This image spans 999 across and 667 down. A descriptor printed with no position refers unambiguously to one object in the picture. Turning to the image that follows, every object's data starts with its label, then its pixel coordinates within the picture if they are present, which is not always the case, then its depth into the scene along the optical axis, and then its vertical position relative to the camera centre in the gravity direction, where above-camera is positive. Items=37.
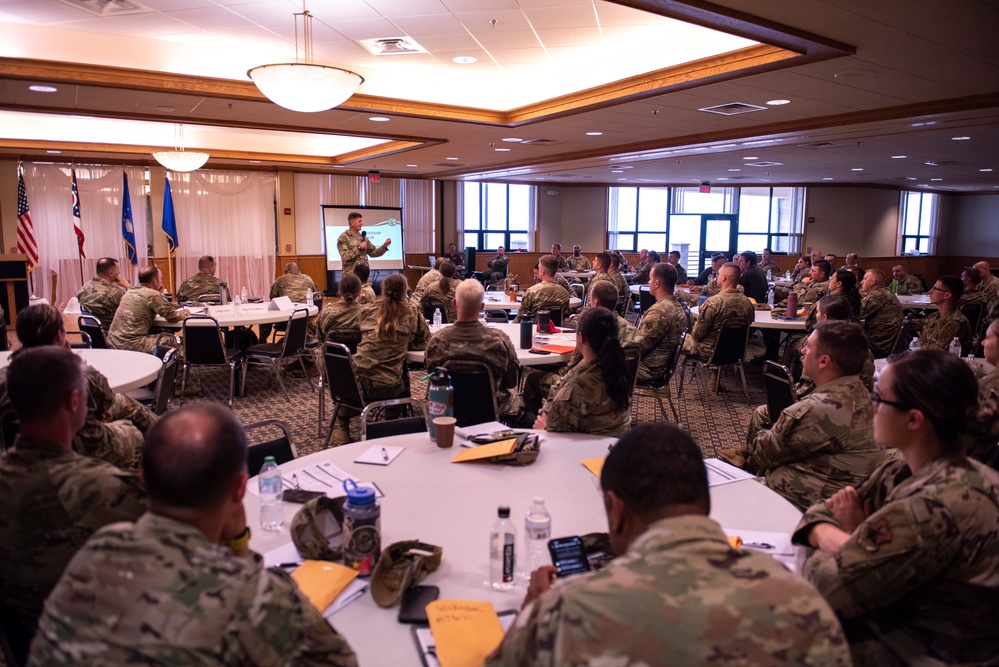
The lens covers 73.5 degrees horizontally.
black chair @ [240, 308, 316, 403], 6.64 -1.08
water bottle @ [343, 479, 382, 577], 1.86 -0.80
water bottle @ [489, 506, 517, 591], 1.80 -0.85
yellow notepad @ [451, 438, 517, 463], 2.64 -0.82
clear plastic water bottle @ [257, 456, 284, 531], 2.12 -0.84
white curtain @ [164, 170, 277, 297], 13.75 +0.35
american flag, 10.38 +0.11
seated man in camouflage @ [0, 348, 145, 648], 1.66 -0.66
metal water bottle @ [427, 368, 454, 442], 3.05 -0.70
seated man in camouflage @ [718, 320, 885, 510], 2.62 -0.73
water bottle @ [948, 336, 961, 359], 5.21 -0.77
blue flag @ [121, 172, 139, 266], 11.12 +0.17
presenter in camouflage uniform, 9.78 -0.05
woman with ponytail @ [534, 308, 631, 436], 3.07 -0.65
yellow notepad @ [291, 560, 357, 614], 1.70 -0.89
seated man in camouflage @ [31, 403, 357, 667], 1.08 -0.60
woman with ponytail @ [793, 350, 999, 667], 1.57 -0.72
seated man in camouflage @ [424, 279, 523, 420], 4.19 -0.63
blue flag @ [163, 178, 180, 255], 11.67 +0.33
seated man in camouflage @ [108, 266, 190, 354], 6.40 -0.75
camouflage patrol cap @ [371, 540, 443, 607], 1.72 -0.86
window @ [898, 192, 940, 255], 20.56 +0.80
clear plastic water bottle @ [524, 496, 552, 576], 1.93 -0.85
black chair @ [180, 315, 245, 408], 6.21 -0.97
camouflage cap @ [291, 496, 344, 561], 1.93 -0.84
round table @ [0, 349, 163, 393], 4.11 -0.85
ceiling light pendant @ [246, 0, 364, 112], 4.42 +1.06
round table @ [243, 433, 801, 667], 1.66 -0.89
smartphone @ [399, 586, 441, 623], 1.64 -0.91
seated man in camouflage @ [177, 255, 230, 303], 8.57 -0.56
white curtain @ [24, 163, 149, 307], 12.34 +0.39
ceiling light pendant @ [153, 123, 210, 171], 9.12 +1.11
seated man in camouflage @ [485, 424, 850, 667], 1.03 -0.58
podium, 9.38 -0.63
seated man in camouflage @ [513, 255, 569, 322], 7.29 -0.59
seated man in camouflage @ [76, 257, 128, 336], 7.04 -0.59
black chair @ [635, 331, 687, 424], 5.76 -1.18
